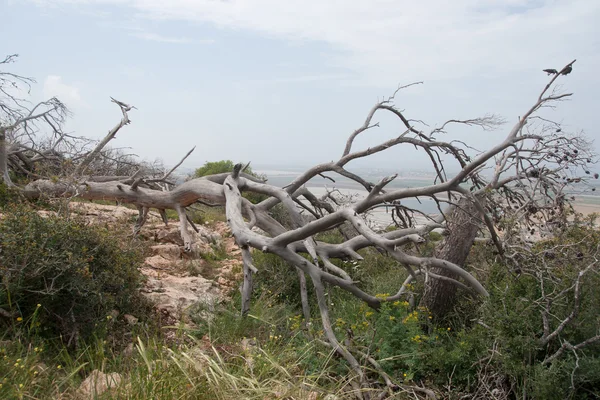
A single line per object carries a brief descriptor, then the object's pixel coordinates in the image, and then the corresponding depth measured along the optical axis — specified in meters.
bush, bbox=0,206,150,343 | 4.82
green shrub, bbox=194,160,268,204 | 18.78
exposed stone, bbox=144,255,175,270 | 8.71
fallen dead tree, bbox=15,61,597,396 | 5.20
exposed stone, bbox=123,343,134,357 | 5.06
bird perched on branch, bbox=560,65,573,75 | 5.05
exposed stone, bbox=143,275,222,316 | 6.54
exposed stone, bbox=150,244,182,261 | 9.34
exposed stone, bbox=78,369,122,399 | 3.61
